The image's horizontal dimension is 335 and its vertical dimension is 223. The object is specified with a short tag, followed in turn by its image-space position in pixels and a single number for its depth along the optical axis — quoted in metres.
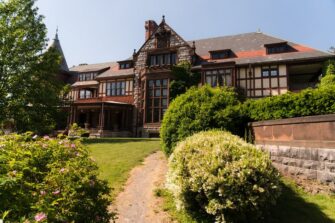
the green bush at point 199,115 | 10.91
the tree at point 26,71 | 22.22
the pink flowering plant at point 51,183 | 3.26
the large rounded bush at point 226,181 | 5.91
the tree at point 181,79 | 29.00
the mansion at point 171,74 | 26.52
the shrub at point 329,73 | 20.75
